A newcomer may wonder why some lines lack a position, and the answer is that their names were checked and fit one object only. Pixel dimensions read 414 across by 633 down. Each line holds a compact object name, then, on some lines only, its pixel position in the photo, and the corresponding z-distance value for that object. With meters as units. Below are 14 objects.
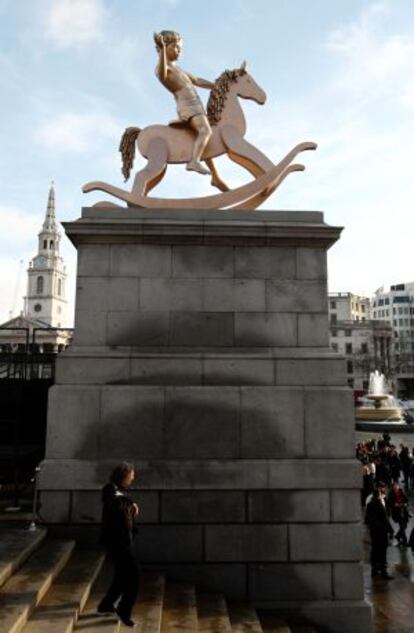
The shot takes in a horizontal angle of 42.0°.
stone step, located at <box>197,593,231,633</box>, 6.94
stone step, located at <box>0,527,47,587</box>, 6.72
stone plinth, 8.45
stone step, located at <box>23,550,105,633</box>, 5.85
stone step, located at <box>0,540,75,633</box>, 5.70
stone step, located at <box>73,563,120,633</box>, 6.02
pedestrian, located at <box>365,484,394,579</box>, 10.88
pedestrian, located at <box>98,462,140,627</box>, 6.02
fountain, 44.75
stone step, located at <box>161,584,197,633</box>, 6.63
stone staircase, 6.02
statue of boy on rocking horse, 10.40
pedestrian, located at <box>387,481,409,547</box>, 13.12
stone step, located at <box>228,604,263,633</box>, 7.23
